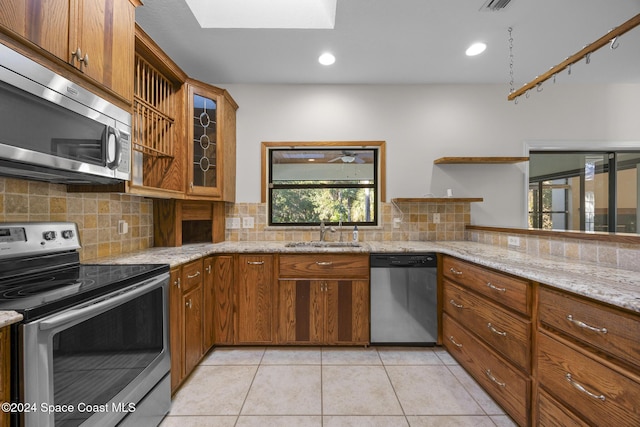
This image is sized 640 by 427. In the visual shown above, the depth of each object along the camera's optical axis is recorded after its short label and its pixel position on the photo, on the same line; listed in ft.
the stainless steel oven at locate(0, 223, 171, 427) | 2.94
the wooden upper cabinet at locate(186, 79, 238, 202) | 7.95
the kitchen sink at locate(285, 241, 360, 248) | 8.91
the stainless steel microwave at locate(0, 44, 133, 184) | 3.32
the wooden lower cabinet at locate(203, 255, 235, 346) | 7.71
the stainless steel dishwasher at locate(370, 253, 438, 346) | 7.84
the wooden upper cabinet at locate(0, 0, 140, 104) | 3.56
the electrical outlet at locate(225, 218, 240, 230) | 9.86
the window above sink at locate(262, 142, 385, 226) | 10.16
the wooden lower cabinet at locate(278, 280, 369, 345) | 7.84
